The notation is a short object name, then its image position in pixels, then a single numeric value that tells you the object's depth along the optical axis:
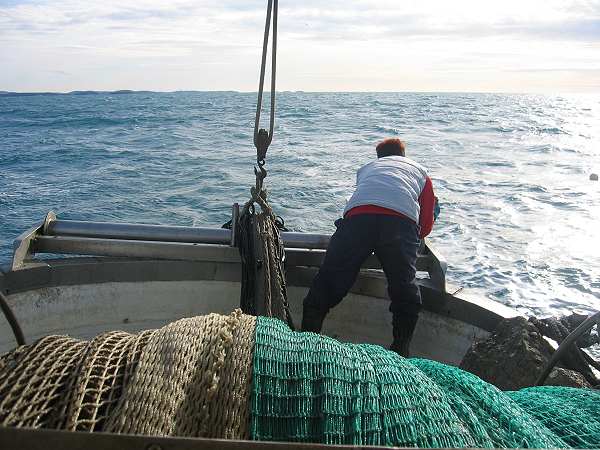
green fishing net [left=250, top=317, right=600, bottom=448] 1.44
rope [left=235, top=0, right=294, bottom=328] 3.92
